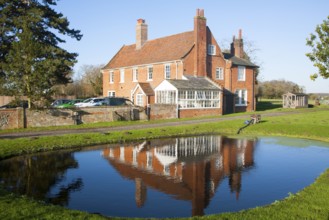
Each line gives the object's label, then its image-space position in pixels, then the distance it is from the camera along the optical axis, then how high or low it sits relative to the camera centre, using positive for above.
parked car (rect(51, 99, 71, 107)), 40.45 +0.27
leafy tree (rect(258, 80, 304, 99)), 83.44 +3.41
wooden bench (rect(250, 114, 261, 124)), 28.09 -1.33
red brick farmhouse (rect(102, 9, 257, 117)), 35.50 +3.88
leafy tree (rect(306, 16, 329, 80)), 16.14 +2.59
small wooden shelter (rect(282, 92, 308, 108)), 51.12 +0.53
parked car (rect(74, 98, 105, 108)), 35.80 +0.23
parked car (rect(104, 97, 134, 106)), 35.41 +0.32
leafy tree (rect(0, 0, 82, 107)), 24.23 +4.59
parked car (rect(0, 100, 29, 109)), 24.98 +0.10
